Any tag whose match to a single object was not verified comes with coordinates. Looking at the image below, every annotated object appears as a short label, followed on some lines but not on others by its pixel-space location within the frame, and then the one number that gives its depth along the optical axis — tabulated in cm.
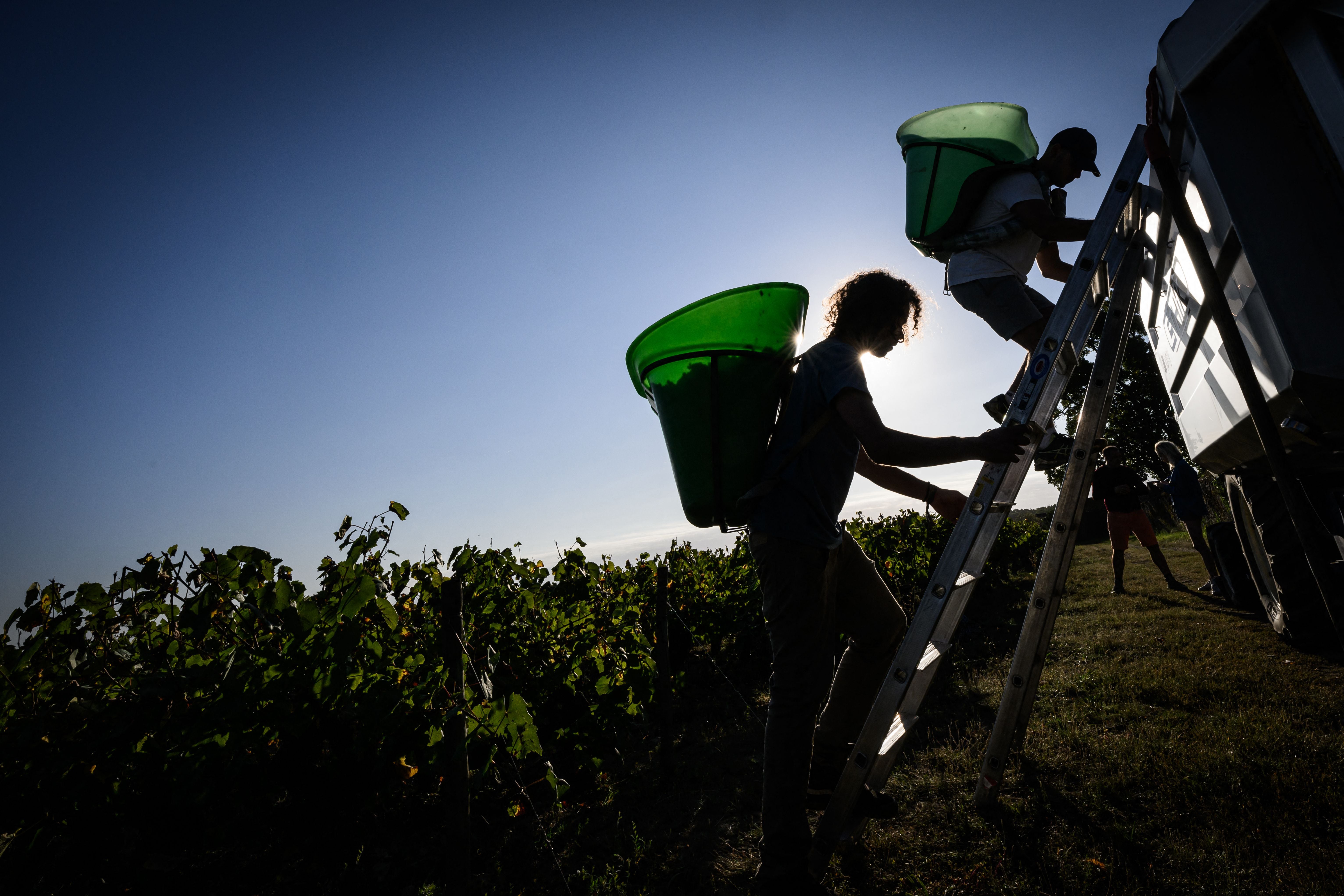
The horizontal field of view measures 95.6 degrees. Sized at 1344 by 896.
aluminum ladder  182
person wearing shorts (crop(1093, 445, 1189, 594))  713
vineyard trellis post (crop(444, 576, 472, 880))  203
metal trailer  169
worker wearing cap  225
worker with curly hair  184
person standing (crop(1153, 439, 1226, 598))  716
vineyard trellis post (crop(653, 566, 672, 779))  354
